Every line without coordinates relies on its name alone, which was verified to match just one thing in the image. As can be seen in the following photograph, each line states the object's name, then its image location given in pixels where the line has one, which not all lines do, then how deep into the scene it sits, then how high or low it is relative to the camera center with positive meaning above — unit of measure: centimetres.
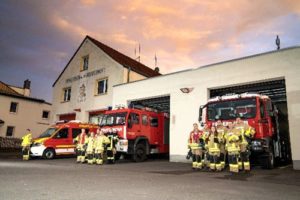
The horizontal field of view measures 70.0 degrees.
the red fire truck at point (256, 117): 783 +92
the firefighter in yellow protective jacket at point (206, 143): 824 -15
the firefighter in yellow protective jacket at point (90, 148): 1049 -60
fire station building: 909 +266
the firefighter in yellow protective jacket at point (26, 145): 1210 -60
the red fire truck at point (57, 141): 1239 -32
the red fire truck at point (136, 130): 1065 +37
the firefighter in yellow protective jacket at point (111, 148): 1035 -54
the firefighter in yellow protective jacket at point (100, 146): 1014 -45
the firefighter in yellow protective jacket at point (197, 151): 840 -47
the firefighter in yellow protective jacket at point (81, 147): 1076 -56
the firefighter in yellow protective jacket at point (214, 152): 791 -46
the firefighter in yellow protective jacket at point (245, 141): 754 -4
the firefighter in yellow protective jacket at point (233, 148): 753 -29
